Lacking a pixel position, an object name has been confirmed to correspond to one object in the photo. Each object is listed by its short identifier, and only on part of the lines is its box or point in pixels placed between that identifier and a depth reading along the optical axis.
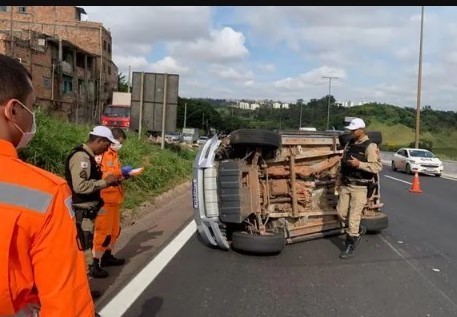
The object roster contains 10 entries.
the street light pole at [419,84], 39.33
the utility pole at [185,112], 104.10
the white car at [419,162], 28.39
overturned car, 6.90
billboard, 19.58
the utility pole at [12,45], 38.43
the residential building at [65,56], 44.38
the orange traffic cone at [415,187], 17.70
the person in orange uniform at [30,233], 1.59
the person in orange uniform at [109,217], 6.11
